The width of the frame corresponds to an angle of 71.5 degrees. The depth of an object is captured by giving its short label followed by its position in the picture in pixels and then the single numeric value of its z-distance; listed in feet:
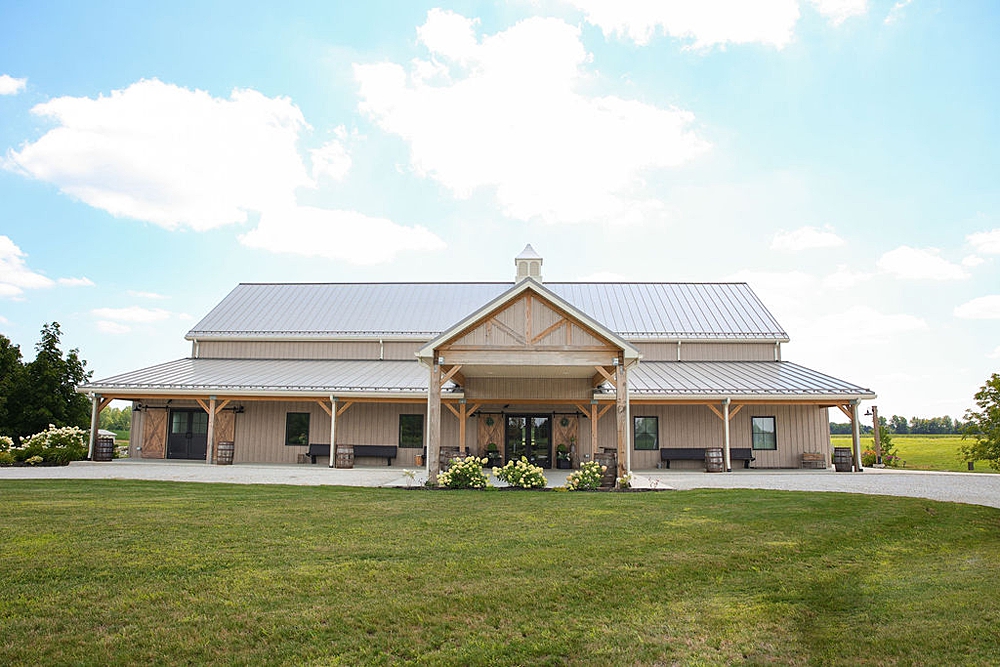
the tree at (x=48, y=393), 88.22
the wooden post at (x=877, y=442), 82.21
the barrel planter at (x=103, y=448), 71.36
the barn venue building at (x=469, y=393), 68.13
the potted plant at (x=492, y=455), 71.15
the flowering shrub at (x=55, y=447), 64.13
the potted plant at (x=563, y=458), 71.36
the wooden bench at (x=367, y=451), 72.69
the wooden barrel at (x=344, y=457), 68.39
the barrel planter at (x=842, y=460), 68.90
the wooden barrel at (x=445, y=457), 55.88
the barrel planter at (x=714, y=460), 67.15
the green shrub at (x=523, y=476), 47.16
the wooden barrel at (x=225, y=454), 69.77
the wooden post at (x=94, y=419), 71.35
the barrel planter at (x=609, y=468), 48.47
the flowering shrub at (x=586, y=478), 46.91
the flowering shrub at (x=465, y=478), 46.98
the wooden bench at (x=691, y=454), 70.90
